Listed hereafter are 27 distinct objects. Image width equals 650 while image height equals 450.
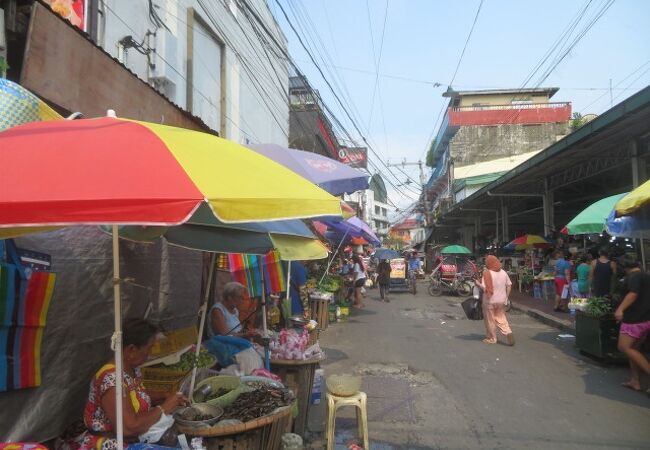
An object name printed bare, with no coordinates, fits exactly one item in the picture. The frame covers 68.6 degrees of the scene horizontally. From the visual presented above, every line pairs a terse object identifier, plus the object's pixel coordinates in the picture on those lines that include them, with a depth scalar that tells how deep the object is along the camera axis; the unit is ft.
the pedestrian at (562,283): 44.05
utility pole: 128.98
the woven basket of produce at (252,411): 9.59
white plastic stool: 13.62
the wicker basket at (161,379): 12.69
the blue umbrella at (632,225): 22.75
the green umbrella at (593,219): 29.35
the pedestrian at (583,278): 39.68
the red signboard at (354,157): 99.96
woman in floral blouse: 9.14
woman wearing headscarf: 29.89
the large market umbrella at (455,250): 72.79
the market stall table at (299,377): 15.49
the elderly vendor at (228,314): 17.35
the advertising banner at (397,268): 68.74
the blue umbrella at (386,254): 63.27
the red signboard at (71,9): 15.99
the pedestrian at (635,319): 19.66
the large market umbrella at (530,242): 61.31
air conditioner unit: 23.72
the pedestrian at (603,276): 29.91
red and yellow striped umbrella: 5.85
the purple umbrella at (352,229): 33.50
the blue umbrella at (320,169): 19.57
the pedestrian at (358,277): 50.42
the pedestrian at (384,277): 59.52
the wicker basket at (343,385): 13.74
